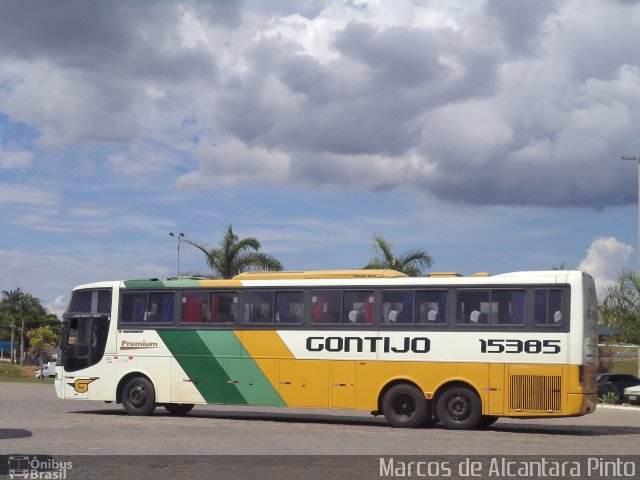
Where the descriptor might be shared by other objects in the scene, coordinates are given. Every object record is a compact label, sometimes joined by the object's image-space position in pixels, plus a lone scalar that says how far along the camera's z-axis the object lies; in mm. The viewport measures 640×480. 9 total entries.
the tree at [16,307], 124812
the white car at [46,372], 70219
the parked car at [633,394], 35656
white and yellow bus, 20672
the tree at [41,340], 107500
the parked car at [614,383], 38938
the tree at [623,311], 37938
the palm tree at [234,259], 45906
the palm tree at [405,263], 45781
